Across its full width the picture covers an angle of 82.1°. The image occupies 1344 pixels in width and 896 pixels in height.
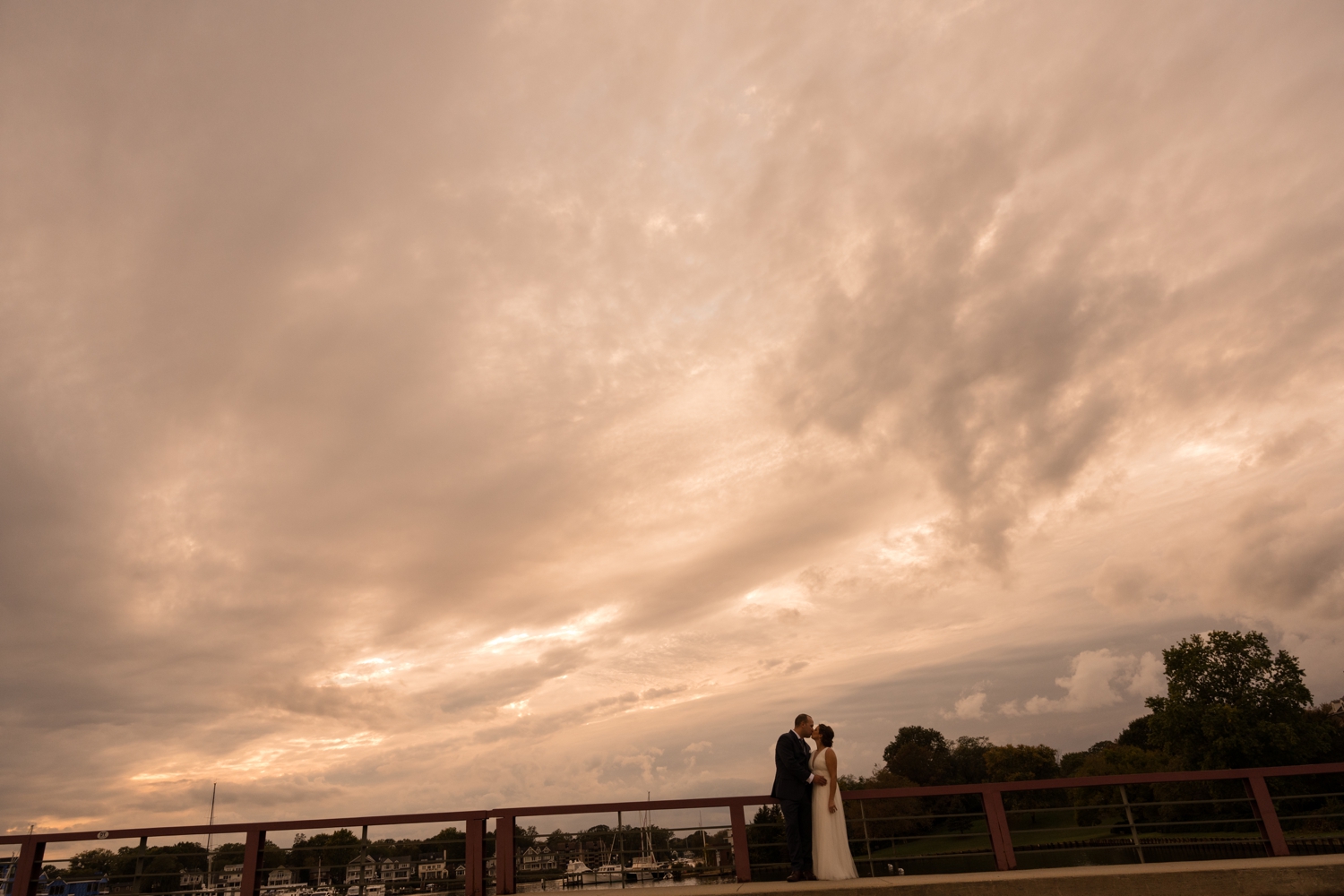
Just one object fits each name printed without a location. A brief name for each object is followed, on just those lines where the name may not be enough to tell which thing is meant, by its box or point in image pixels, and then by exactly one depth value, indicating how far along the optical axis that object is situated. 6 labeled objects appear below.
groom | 9.52
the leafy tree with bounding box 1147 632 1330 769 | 53.78
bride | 9.46
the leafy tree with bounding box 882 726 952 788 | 109.75
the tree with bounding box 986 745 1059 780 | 109.12
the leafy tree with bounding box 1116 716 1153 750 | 108.47
